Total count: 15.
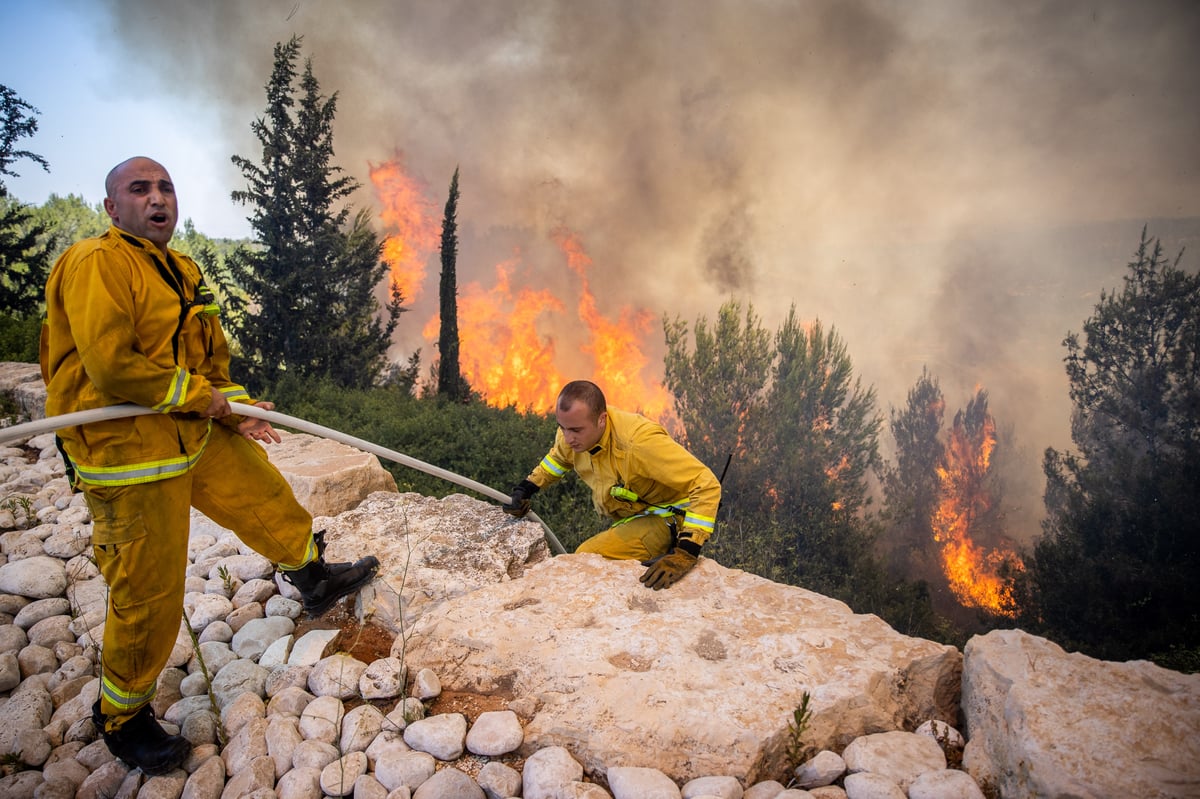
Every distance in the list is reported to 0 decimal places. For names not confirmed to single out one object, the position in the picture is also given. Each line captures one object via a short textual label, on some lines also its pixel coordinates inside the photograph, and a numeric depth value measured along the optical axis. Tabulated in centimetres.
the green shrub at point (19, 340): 1008
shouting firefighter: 246
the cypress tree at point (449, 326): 1800
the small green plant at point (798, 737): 236
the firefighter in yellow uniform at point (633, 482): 362
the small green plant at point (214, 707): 278
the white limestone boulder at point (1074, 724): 205
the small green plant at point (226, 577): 389
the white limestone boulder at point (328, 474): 467
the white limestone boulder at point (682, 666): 252
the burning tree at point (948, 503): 2728
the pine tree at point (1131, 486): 1719
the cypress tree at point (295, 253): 1648
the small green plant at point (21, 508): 482
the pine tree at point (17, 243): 1341
